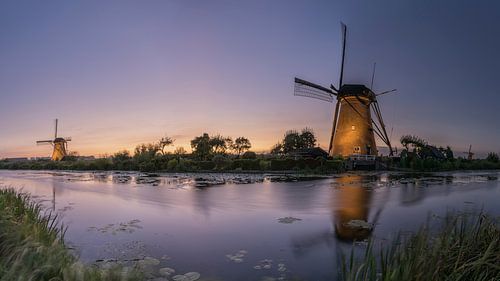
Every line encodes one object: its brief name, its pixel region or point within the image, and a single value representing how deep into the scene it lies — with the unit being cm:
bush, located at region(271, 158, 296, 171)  3991
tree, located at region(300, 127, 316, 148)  6681
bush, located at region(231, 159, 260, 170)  4119
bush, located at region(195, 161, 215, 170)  4381
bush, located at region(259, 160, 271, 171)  4047
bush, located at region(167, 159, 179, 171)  4616
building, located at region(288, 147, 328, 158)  4402
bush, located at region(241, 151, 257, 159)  4905
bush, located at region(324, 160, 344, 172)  3750
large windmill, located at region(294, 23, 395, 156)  4244
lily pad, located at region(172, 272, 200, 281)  554
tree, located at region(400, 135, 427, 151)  4862
